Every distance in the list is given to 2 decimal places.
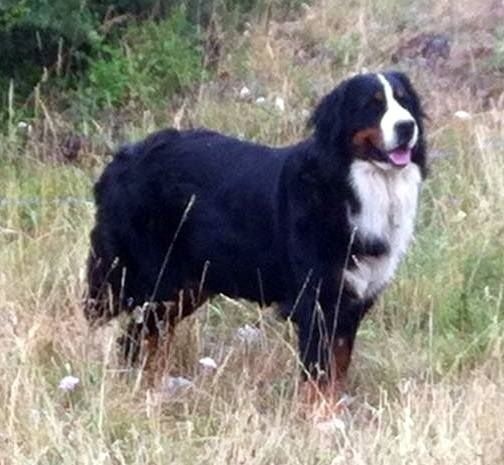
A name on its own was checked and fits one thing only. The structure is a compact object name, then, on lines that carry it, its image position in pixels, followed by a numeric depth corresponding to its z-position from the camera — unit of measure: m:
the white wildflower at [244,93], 10.55
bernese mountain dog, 5.92
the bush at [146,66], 10.55
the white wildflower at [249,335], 6.76
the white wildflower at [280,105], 10.02
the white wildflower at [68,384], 5.84
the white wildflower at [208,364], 6.34
